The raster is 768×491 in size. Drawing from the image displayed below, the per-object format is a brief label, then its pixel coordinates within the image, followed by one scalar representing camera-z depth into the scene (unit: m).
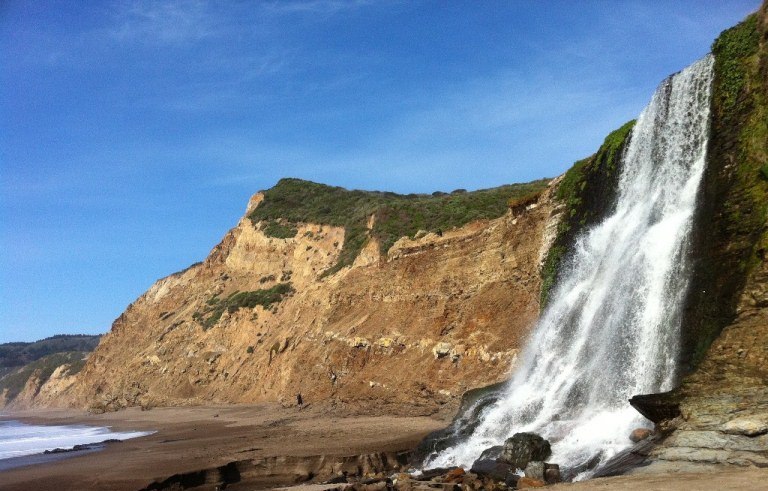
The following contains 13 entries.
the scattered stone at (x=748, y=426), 9.80
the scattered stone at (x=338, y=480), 15.98
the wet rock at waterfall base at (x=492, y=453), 15.70
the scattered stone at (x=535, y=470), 13.00
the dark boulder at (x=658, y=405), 11.53
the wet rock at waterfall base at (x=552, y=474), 12.77
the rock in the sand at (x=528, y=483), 12.32
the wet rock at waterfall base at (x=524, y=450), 14.36
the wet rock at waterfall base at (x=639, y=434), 12.71
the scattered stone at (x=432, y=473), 14.56
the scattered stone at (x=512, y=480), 13.06
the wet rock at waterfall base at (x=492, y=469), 13.98
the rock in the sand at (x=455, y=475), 13.95
